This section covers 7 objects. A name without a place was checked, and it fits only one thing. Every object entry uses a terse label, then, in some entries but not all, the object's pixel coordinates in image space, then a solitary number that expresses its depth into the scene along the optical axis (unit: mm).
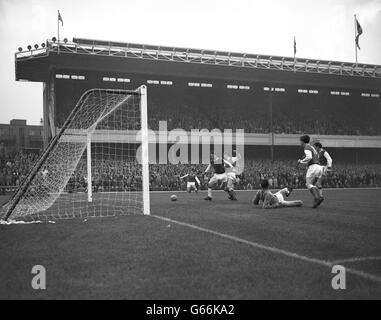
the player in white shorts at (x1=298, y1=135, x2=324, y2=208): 11656
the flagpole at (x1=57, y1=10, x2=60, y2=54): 35984
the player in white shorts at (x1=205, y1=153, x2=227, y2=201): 16125
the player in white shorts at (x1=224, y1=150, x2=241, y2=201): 15914
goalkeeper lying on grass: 11781
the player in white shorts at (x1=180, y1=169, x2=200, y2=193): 25278
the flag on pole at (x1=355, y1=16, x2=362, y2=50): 40369
